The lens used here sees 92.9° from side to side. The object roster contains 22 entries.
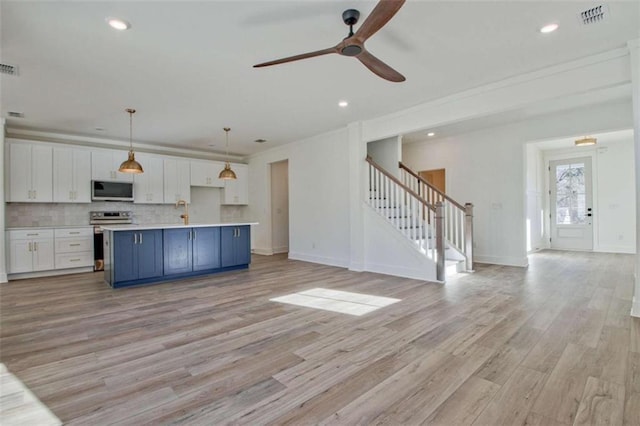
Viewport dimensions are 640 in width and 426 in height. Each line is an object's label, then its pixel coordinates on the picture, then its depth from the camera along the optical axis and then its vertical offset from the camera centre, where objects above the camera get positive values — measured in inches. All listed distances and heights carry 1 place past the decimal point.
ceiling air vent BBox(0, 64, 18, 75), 132.4 +65.7
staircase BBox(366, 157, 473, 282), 192.5 -2.8
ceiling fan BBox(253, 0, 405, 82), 78.0 +52.4
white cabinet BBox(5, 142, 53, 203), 216.2 +32.9
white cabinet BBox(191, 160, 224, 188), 304.8 +43.7
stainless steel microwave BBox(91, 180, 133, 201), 247.1 +21.7
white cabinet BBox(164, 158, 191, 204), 286.2 +34.3
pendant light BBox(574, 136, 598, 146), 268.2 +61.6
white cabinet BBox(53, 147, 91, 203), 232.4 +32.7
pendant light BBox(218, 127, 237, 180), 232.8 +31.5
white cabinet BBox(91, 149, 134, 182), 248.5 +43.3
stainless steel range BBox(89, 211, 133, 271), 240.0 -4.8
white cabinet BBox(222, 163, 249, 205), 333.1 +30.5
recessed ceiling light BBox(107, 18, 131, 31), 102.7 +66.2
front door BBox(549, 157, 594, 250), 316.5 +7.8
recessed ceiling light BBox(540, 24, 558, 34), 110.0 +67.2
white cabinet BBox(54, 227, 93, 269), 225.0 -22.9
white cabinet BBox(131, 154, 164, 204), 269.1 +31.0
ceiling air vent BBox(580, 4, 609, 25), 101.1 +67.0
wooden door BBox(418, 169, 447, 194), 341.7 +40.0
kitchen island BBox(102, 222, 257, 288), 180.7 -23.5
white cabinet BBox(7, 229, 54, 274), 209.2 -23.2
